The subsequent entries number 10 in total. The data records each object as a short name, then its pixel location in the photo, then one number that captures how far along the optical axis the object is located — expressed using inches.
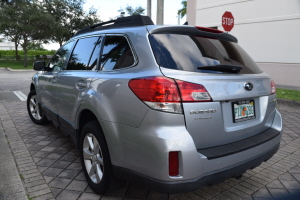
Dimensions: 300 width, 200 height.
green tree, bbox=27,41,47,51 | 1283.2
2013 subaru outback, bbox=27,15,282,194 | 81.3
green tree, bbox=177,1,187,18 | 1822.6
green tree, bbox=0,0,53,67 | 1053.2
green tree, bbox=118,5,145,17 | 1685.5
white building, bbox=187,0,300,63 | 454.0
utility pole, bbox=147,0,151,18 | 432.9
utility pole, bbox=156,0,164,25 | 356.5
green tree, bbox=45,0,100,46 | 1285.7
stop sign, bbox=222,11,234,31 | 322.8
